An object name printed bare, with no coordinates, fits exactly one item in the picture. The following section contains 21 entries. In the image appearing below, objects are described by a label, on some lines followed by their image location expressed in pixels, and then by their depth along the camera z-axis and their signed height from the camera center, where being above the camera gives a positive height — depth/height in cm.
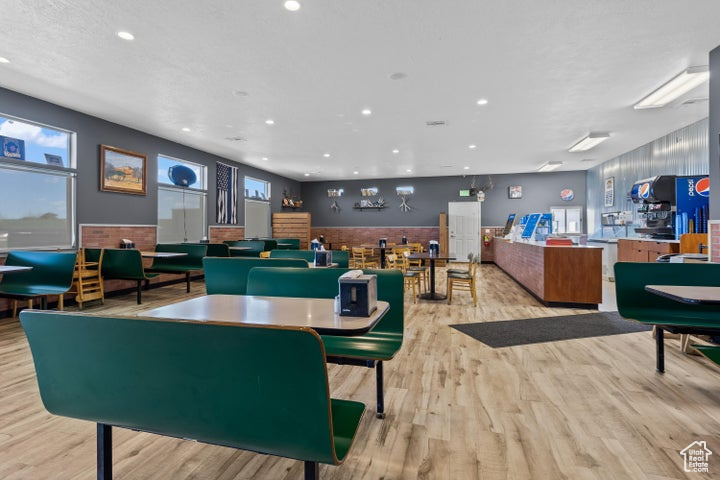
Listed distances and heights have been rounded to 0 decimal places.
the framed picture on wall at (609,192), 990 +129
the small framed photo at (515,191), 1254 +163
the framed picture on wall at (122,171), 654 +131
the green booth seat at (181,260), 673 -45
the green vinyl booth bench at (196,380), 105 -46
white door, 1289 +34
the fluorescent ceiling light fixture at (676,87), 440 +202
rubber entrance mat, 405 -114
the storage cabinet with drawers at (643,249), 584 -22
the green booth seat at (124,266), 576 -45
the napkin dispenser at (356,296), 167 -28
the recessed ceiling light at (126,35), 359 +206
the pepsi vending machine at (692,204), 541 +53
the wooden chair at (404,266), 630 -58
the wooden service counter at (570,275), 552 -60
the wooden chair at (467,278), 581 -66
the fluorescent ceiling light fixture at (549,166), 1052 +221
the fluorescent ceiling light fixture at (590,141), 732 +208
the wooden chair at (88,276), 548 -60
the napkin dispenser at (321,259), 365 -22
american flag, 955 +124
